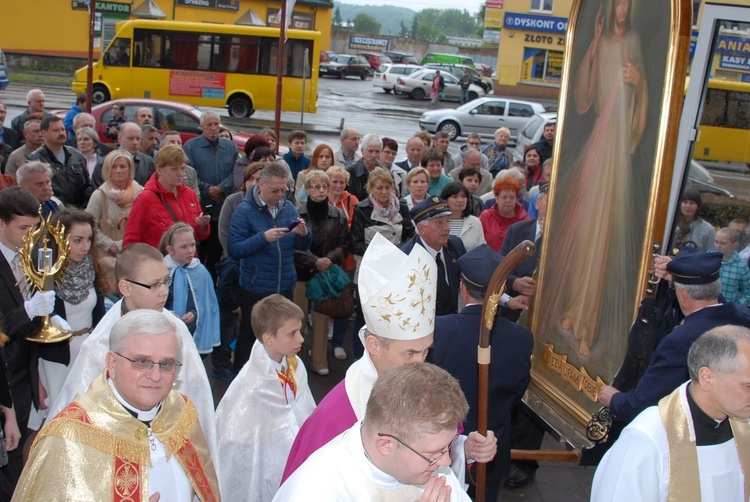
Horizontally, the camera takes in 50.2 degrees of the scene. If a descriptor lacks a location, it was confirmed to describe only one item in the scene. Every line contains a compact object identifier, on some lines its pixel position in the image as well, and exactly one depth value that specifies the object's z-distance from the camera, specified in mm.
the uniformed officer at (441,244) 6227
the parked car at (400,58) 56981
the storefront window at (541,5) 41812
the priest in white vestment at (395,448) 2441
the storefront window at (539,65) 43000
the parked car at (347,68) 50812
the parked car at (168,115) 15477
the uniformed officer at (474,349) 4391
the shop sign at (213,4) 41750
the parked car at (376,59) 56406
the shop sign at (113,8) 27078
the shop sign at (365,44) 71438
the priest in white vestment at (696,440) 3182
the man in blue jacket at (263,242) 6738
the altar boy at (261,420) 4801
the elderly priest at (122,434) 3107
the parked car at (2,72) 23147
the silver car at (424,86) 39281
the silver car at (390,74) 41312
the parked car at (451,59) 54094
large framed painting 4188
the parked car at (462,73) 40969
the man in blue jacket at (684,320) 3916
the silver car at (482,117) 26094
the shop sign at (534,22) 41344
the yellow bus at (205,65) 25094
